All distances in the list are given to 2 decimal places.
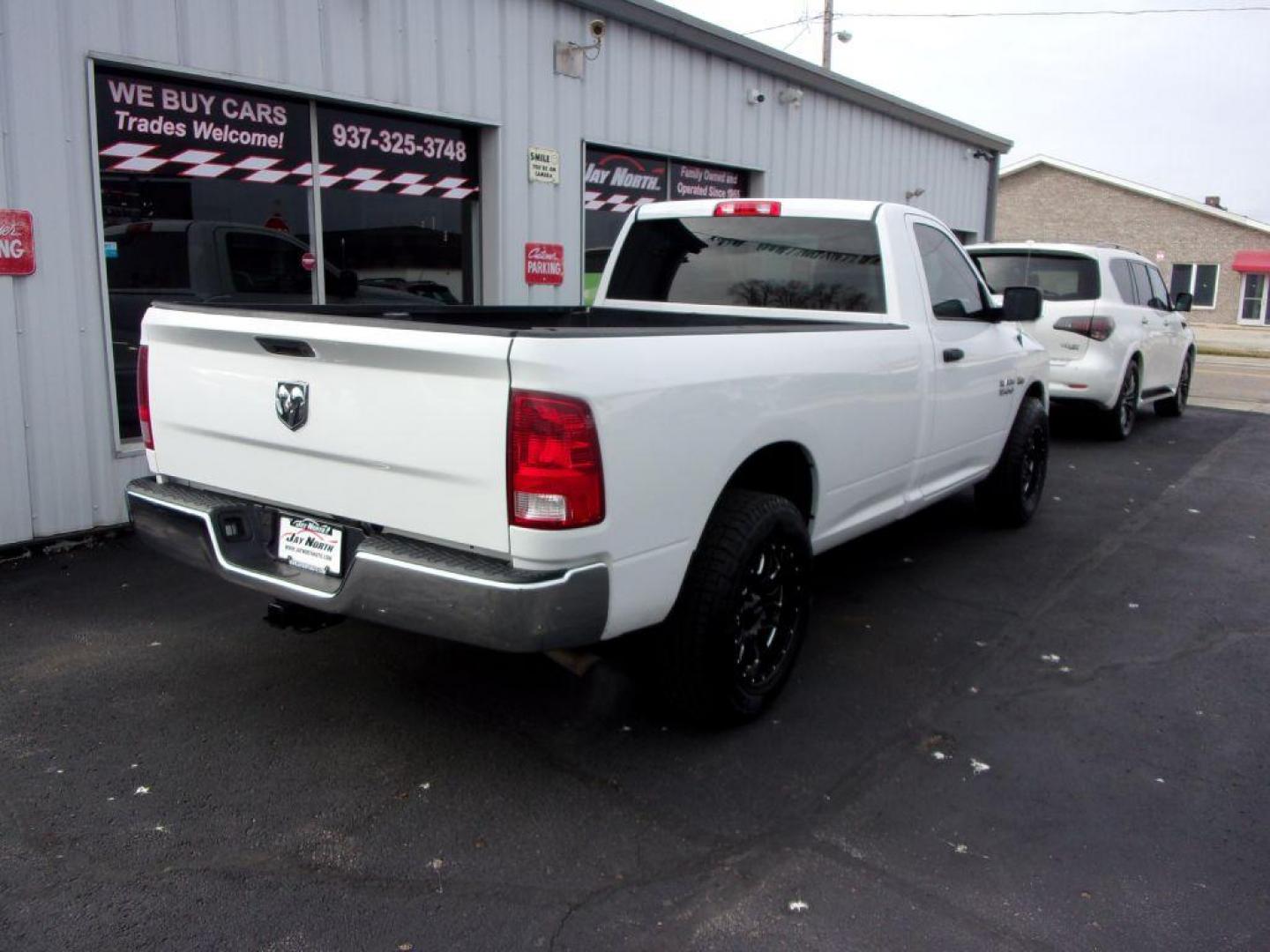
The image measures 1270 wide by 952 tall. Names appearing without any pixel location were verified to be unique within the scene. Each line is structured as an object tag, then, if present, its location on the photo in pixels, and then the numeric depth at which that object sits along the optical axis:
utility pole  26.08
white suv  9.45
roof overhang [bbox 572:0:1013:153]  8.63
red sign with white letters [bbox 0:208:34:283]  5.28
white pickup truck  2.76
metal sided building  5.47
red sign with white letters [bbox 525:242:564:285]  8.25
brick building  39.00
